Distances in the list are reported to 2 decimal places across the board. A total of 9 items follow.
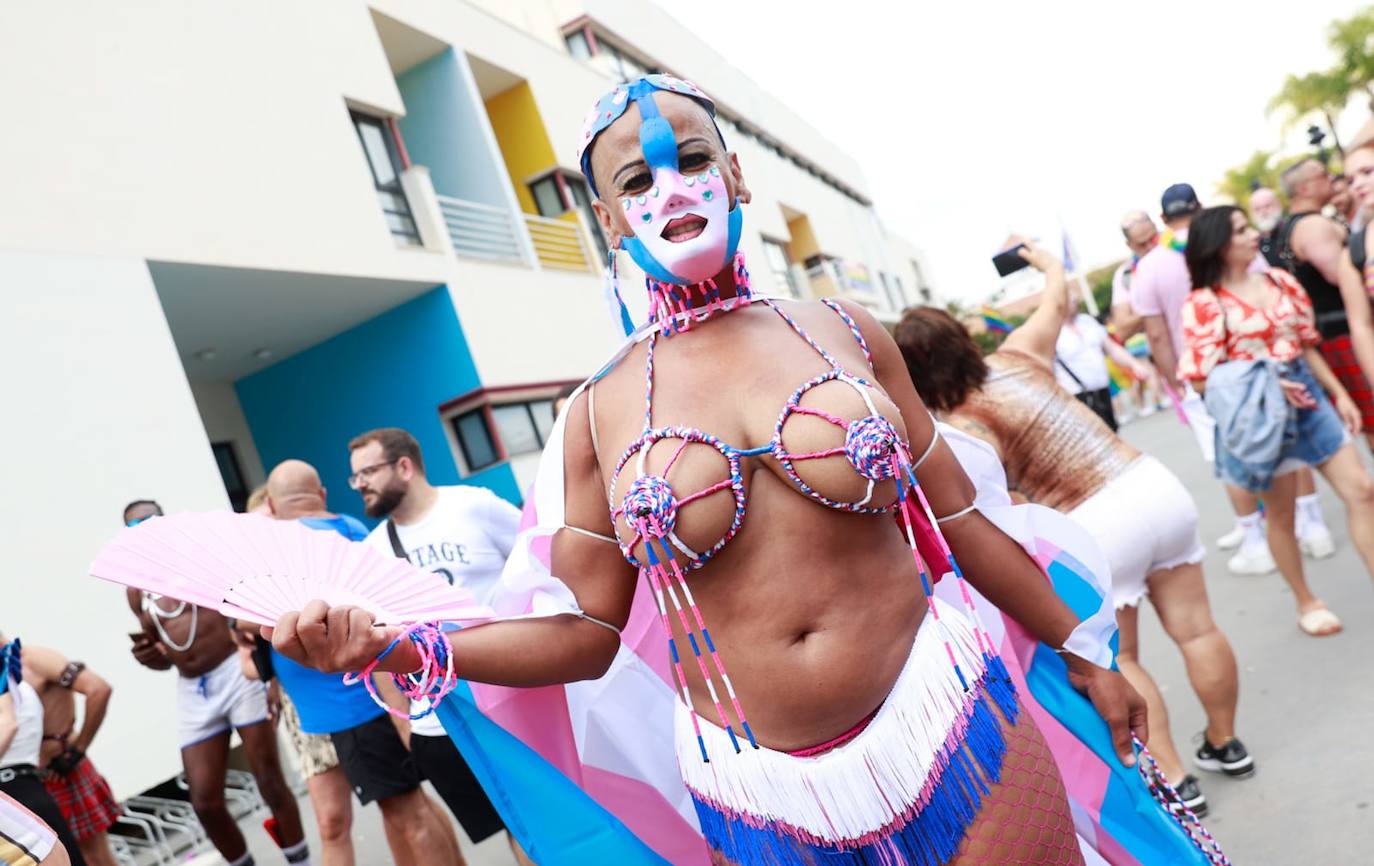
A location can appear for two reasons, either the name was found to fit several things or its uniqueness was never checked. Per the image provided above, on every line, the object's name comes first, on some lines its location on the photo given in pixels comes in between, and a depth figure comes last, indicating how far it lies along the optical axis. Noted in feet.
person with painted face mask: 5.97
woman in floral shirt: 13.91
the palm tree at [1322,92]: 141.79
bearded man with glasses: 13.55
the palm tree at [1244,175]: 177.06
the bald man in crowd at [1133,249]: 20.27
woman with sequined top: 10.93
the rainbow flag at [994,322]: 14.55
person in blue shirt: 14.25
